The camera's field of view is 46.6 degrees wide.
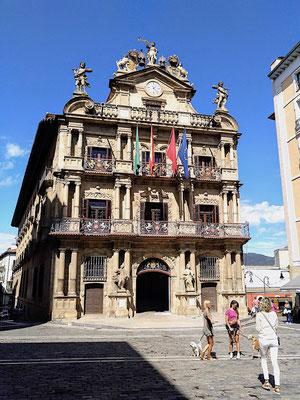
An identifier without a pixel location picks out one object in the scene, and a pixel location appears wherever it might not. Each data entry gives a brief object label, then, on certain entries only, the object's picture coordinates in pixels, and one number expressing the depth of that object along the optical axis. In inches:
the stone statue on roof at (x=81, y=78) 999.6
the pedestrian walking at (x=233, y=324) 374.3
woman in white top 256.5
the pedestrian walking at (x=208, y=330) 362.8
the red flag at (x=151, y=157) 926.4
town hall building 879.1
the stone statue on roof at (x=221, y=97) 1082.1
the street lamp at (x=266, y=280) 1711.4
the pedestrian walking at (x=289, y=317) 812.3
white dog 382.6
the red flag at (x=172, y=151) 904.5
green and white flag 918.4
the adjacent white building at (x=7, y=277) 2947.8
